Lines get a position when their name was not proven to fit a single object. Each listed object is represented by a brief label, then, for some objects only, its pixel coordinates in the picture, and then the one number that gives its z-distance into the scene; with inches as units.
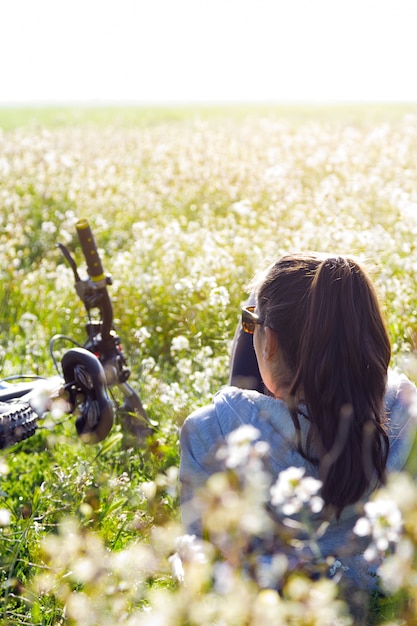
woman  92.1
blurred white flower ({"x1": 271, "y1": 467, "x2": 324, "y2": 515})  64.0
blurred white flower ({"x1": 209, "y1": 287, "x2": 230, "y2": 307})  182.1
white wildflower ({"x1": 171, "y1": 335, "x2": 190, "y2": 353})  184.7
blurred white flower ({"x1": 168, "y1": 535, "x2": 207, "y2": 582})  75.7
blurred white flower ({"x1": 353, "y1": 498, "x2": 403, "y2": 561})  62.2
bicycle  123.1
